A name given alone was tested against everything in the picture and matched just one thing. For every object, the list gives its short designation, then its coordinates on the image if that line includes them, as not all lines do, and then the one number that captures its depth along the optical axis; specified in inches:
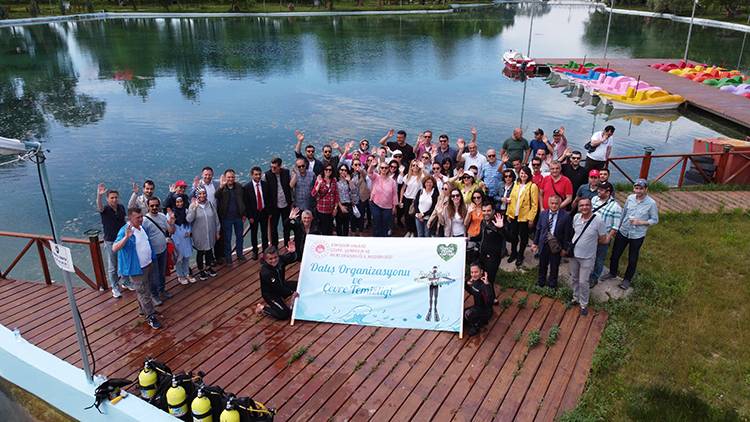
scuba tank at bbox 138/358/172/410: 243.0
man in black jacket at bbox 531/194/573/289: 323.6
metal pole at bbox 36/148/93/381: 210.1
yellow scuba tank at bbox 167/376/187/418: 230.7
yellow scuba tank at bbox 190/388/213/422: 222.7
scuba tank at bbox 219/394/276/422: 214.5
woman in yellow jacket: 359.3
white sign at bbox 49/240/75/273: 221.0
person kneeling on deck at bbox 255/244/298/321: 308.0
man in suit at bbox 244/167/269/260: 372.5
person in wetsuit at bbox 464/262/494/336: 299.3
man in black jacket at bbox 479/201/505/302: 327.9
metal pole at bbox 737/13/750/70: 1697.3
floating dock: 1011.3
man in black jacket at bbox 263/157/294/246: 380.5
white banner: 313.9
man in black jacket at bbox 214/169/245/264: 360.5
